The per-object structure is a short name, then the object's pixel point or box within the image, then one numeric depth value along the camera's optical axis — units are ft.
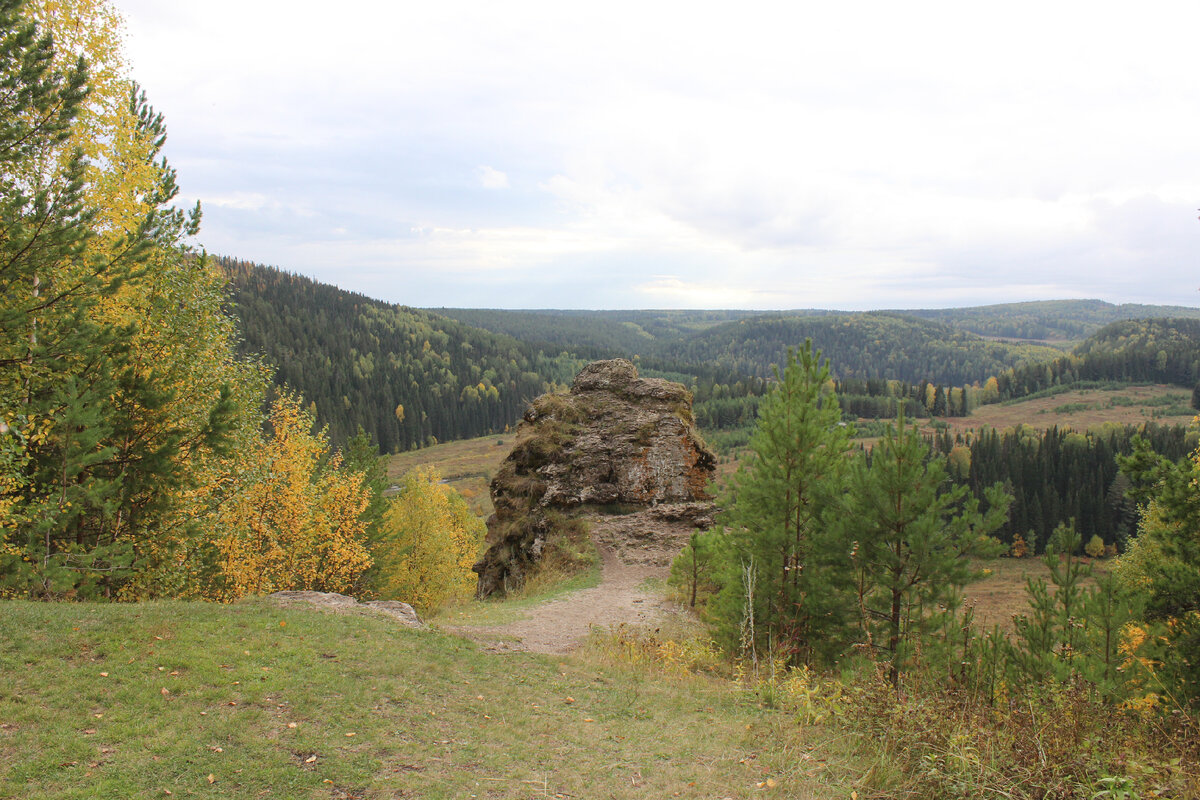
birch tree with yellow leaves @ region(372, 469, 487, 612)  95.09
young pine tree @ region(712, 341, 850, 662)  33.94
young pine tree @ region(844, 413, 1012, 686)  29.94
